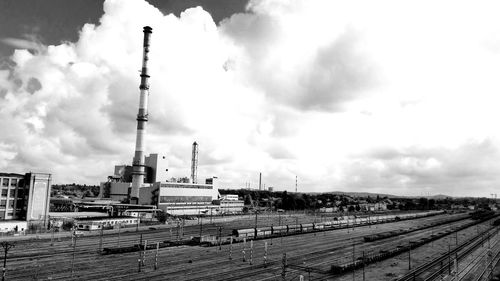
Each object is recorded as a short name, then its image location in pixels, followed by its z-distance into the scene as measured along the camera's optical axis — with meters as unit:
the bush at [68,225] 116.75
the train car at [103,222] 119.62
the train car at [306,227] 132.40
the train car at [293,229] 127.50
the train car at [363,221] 174.88
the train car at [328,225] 149.05
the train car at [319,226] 142.20
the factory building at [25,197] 109.94
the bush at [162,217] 151.73
